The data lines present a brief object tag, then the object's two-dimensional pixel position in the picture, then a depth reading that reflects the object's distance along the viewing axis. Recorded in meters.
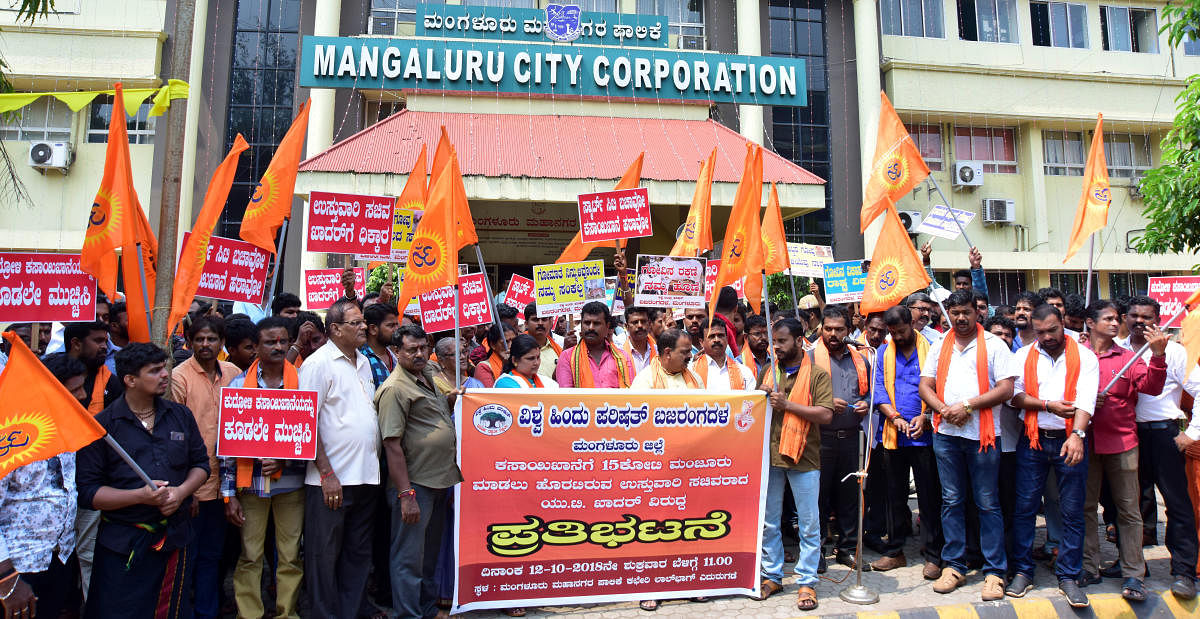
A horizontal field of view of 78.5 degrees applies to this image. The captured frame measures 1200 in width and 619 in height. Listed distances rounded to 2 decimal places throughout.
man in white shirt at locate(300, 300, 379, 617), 4.51
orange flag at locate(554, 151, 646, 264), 8.73
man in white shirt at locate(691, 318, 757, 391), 5.75
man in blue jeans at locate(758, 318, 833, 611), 5.13
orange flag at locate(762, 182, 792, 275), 6.94
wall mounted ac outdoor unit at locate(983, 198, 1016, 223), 20.25
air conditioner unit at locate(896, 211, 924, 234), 19.30
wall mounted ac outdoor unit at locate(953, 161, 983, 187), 20.09
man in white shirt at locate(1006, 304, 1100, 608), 5.20
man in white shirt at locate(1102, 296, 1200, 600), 5.24
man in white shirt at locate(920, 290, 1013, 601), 5.25
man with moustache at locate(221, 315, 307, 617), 4.47
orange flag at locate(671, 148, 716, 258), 8.51
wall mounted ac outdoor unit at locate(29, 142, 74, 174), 17.05
